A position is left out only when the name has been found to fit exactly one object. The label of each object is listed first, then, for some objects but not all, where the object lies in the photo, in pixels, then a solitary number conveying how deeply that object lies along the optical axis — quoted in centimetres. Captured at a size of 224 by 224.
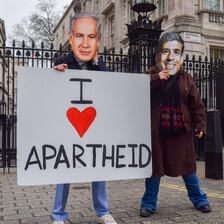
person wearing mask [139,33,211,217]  357
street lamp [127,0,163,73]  759
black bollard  591
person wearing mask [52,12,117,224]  312
